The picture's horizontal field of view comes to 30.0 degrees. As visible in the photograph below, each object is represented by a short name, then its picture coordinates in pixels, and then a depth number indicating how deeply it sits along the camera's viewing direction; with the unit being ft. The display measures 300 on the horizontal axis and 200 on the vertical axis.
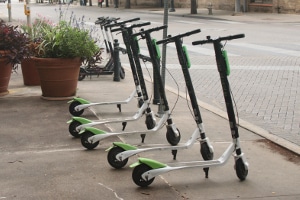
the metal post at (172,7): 151.61
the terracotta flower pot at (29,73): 32.37
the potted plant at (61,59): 28.12
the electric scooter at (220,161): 16.29
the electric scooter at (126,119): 21.59
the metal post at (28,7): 55.04
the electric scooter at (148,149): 17.70
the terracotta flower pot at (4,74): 28.88
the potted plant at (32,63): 32.18
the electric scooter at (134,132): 20.08
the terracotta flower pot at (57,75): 28.17
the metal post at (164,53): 26.11
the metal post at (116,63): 35.55
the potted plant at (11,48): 28.45
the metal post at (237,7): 127.24
